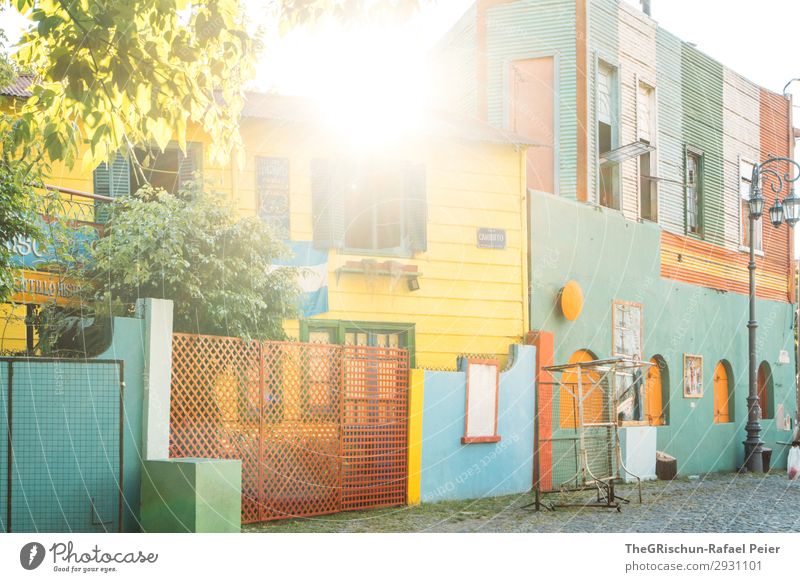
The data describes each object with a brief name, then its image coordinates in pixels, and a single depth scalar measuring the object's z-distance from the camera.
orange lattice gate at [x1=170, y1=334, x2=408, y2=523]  8.42
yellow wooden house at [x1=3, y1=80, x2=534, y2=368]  9.93
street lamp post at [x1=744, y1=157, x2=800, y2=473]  13.55
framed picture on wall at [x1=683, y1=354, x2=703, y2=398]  15.79
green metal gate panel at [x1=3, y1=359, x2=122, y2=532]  7.10
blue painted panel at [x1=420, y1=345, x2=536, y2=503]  10.86
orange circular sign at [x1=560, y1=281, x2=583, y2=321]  13.22
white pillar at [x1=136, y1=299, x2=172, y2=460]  7.77
